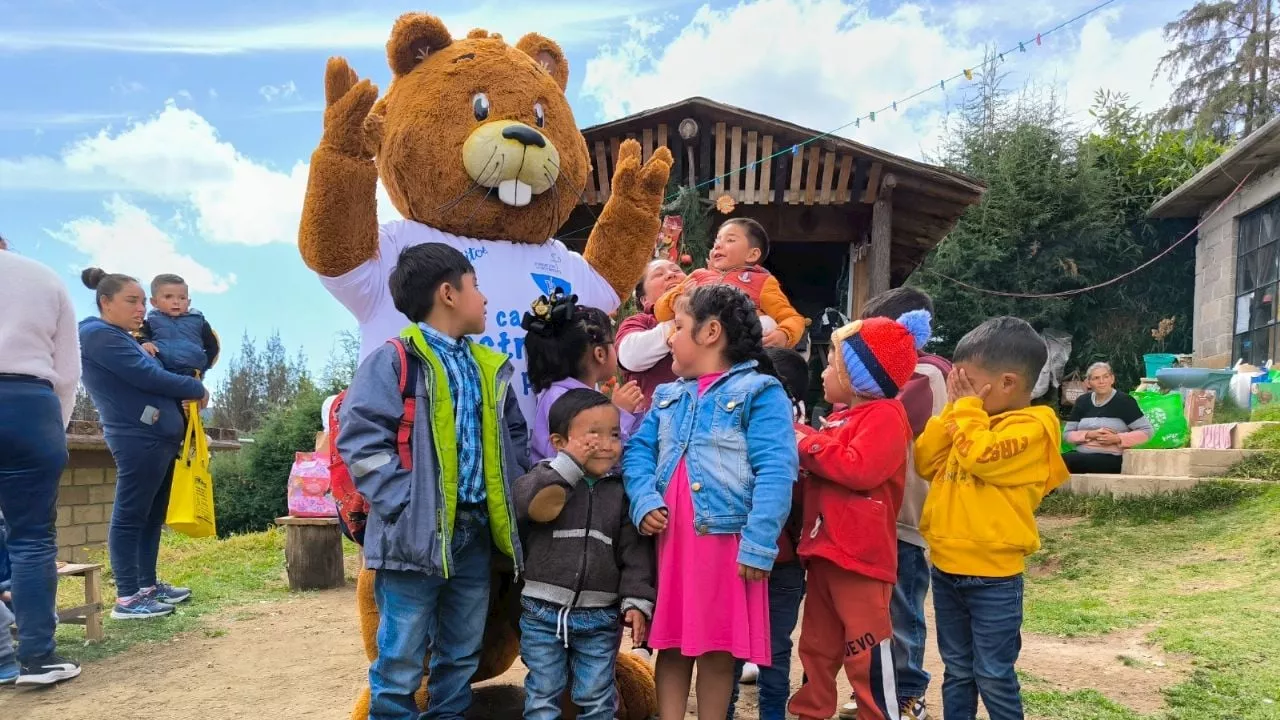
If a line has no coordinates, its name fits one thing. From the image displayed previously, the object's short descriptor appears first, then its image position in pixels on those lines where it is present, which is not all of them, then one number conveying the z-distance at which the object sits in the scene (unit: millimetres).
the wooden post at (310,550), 6242
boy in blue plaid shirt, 2447
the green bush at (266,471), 11414
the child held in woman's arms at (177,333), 5156
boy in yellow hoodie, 2613
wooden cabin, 8086
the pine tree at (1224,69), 19962
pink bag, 6391
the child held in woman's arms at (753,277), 3539
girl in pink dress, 2486
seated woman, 7324
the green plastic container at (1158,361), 11992
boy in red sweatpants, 2654
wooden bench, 4531
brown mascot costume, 2869
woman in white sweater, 3615
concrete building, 10367
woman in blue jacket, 4746
